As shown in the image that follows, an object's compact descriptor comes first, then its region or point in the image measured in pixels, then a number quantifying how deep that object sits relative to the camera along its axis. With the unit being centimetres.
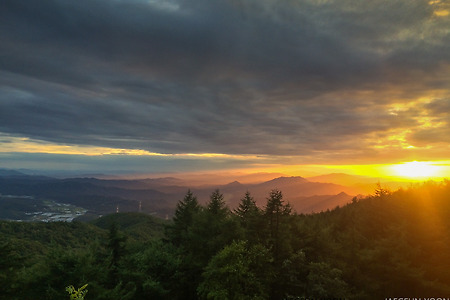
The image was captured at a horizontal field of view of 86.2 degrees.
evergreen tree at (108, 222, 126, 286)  4309
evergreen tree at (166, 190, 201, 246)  4962
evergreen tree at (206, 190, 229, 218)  4173
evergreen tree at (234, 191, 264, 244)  3672
